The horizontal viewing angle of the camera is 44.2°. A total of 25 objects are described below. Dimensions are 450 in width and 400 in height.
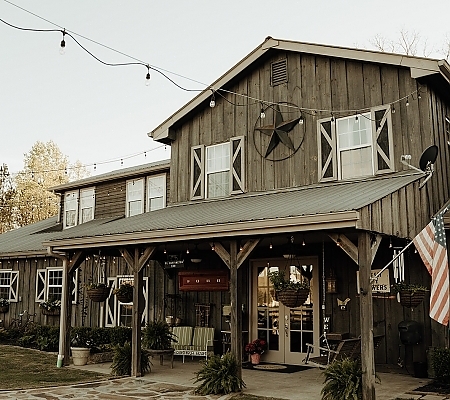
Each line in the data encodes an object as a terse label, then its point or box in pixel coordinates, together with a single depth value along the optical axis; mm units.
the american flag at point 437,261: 7043
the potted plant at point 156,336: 11078
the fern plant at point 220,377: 8500
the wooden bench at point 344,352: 8586
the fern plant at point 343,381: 7371
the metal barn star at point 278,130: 11625
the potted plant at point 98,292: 12006
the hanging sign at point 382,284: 10242
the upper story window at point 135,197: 15945
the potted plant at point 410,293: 9080
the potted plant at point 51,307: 16359
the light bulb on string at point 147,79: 9867
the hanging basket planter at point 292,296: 9062
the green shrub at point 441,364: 8812
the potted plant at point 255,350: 11438
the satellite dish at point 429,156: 9453
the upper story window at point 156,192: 15414
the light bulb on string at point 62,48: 8078
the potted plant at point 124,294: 12273
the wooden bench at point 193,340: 11914
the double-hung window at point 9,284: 18348
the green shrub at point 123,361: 10422
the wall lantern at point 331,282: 10883
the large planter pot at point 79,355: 11805
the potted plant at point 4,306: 18281
